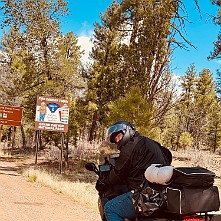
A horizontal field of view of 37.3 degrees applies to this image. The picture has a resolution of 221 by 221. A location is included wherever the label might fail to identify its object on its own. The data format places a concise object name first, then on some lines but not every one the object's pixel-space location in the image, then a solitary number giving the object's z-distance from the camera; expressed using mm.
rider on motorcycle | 3678
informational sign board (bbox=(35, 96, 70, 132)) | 14519
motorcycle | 3206
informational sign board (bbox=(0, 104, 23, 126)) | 19624
